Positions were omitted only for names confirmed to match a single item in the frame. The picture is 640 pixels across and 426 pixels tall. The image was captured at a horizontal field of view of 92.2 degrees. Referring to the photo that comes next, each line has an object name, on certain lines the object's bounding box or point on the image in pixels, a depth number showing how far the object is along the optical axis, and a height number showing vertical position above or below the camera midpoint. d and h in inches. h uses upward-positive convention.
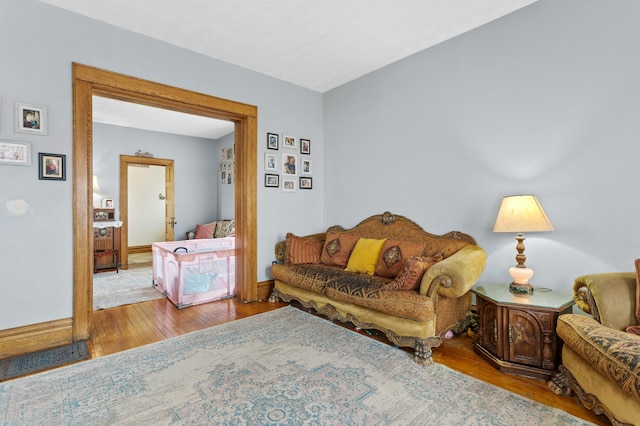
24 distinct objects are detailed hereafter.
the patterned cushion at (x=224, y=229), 233.6 -13.9
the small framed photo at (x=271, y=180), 163.0 +16.3
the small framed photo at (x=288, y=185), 170.2 +14.4
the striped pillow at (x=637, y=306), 69.3 -22.6
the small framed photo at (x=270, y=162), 162.2 +25.9
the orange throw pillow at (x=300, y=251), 152.6 -20.1
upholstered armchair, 57.2 -28.2
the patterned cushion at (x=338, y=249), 147.3 -18.8
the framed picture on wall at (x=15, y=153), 98.9 +19.0
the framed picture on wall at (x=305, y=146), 177.4 +37.6
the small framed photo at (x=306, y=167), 178.9 +25.7
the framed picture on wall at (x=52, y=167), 104.6 +15.4
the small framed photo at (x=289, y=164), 169.8 +26.0
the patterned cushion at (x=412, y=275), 101.5 -21.5
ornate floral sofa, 94.7 -25.9
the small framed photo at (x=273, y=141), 163.3 +37.5
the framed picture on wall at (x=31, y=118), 101.0 +31.0
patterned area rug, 68.5 -45.9
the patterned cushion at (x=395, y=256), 123.3 -18.6
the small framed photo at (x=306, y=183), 178.2 +16.4
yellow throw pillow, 134.0 -20.4
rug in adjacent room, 155.9 -45.1
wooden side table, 82.2 -34.2
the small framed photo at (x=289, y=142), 169.8 +38.7
